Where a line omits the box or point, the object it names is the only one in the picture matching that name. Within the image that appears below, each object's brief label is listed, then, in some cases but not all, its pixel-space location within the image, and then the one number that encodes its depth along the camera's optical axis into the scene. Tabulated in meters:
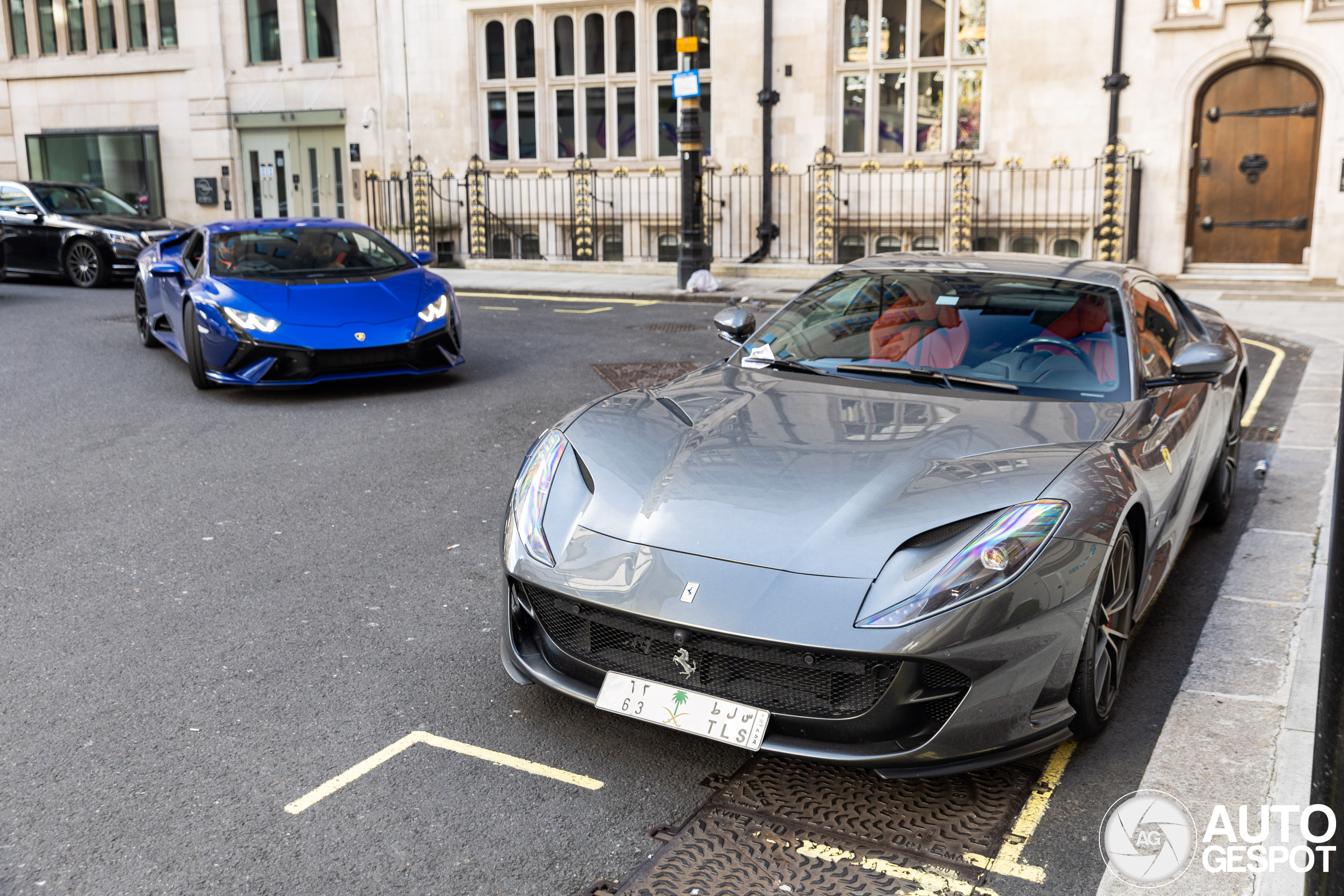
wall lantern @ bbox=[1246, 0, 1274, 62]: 15.75
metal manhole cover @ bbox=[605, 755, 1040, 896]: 2.84
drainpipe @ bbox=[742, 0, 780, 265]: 18.97
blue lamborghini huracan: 8.45
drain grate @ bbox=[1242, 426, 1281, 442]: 7.39
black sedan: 16.62
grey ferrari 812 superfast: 3.05
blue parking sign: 15.67
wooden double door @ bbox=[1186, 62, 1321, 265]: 16.20
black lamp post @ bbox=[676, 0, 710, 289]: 16.22
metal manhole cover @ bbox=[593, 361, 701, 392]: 9.22
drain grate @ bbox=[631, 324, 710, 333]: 12.38
